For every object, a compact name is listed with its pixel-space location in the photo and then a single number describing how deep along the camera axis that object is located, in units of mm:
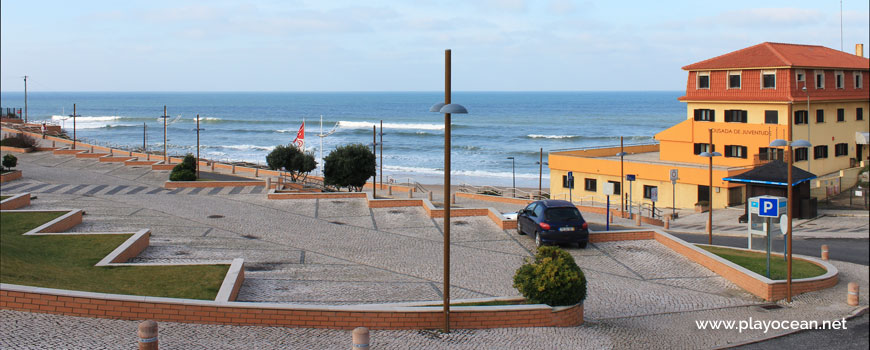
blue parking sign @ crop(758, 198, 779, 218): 16656
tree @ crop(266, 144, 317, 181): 45031
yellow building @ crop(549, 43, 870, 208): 38750
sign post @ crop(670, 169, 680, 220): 33991
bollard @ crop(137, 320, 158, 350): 9164
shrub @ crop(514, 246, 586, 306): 12727
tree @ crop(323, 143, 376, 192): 36406
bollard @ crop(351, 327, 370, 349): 9398
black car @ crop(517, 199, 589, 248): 20375
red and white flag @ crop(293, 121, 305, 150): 45125
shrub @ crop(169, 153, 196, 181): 36812
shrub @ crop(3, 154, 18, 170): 36812
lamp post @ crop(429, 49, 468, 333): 11734
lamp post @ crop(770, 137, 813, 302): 14606
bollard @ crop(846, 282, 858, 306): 13962
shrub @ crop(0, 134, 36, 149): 50088
